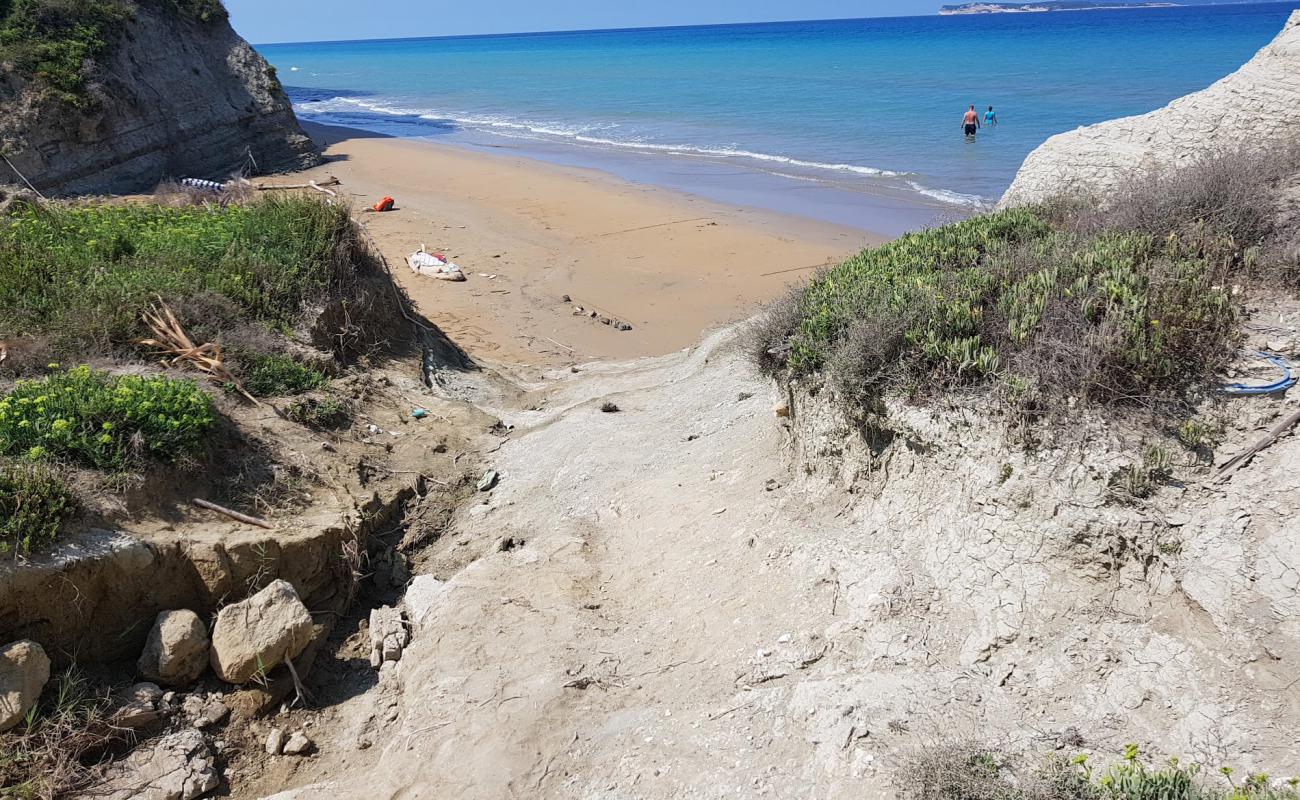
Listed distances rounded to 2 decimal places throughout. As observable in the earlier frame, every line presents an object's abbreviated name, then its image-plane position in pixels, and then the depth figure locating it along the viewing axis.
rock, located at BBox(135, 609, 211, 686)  4.97
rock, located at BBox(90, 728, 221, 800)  4.41
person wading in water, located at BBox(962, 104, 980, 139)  24.30
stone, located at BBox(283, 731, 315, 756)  4.82
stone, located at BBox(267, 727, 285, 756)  4.83
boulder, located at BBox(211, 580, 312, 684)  5.06
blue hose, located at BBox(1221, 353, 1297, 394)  4.34
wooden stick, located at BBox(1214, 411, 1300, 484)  4.14
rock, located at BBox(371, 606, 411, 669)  5.45
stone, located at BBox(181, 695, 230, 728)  4.89
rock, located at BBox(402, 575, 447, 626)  5.70
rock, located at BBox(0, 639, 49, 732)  4.35
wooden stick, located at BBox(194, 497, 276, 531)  5.64
